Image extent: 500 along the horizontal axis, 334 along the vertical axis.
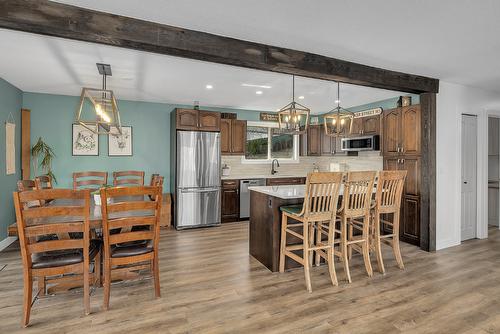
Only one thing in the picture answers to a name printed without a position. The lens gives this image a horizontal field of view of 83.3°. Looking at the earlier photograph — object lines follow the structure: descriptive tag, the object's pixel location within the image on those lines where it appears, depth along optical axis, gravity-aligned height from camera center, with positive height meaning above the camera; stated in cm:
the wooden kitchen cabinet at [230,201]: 605 -79
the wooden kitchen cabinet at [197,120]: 548 +89
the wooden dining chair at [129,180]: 471 -28
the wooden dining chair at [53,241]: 221 -64
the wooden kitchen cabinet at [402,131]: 441 +58
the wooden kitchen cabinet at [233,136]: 629 +65
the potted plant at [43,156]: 507 +13
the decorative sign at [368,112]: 552 +109
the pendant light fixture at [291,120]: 343 +56
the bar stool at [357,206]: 314 -49
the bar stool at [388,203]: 339 -47
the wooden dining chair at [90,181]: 436 -27
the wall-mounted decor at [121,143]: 569 +42
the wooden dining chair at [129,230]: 244 -62
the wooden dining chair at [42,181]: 344 -23
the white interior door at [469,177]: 478 -19
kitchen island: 343 -74
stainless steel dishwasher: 620 -67
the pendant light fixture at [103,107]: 288 +63
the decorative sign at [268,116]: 699 +121
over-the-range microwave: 525 +43
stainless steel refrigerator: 546 -29
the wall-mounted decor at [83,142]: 544 +43
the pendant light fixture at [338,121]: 368 +58
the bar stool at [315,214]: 294 -54
